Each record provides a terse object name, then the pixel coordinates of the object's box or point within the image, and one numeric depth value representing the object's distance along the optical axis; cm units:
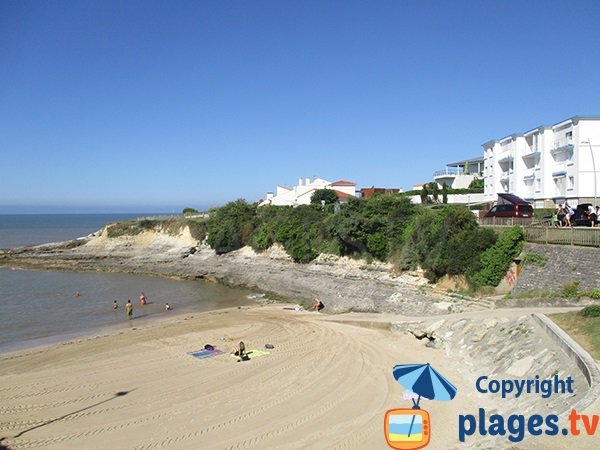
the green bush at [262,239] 4741
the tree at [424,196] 4822
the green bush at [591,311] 1457
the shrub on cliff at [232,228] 5103
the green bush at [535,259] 2332
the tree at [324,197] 6050
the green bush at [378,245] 3575
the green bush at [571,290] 1953
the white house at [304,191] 6889
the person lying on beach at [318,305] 2981
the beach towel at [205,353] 1898
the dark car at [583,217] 2578
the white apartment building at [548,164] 3681
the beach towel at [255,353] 1881
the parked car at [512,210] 3062
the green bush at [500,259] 2530
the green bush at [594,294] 1834
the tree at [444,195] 4744
